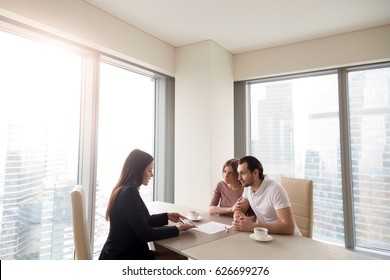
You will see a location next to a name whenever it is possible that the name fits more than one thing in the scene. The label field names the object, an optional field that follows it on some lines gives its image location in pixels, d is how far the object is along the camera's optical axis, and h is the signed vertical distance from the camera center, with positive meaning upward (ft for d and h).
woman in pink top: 7.91 -1.07
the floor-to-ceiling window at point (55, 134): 7.09 +0.70
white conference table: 4.30 -1.74
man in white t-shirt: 5.42 -1.17
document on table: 5.64 -1.72
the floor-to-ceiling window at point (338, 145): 10.00 +0.44
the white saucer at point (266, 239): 4.90 -1.67
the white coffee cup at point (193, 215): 6.61 -1.61
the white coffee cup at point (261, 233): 4.94 -1.56
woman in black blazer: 4.89 -1.44
